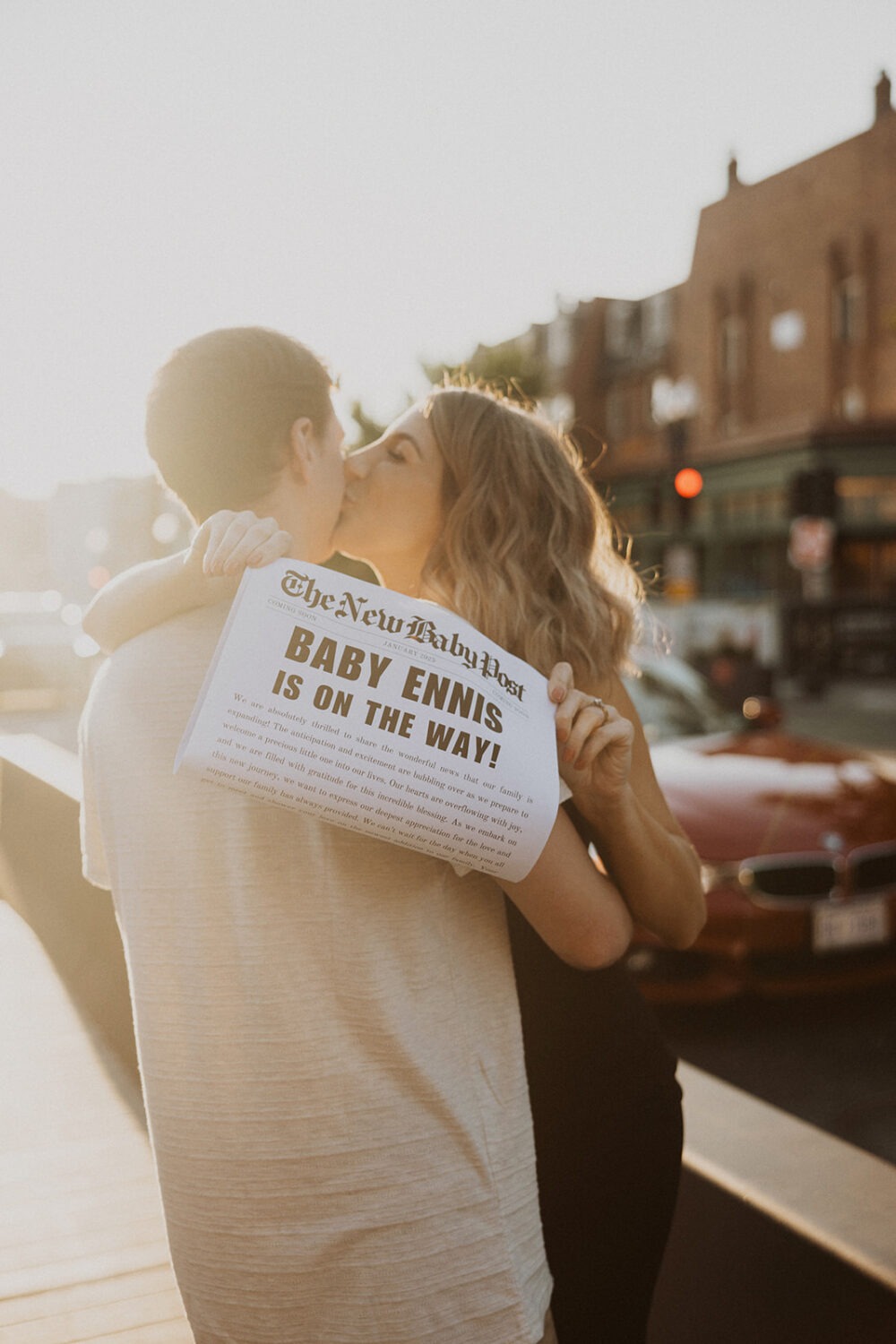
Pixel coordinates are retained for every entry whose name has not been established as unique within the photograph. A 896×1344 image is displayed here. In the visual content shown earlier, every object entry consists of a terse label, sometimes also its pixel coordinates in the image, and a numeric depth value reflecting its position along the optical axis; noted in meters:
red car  4.99
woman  1.63
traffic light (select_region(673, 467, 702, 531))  15.24
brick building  30.84
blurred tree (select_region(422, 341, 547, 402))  37.12
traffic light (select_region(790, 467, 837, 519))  18.39
